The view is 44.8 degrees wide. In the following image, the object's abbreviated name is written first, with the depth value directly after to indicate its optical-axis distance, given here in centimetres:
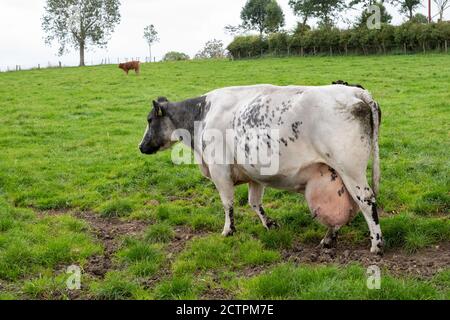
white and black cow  660
